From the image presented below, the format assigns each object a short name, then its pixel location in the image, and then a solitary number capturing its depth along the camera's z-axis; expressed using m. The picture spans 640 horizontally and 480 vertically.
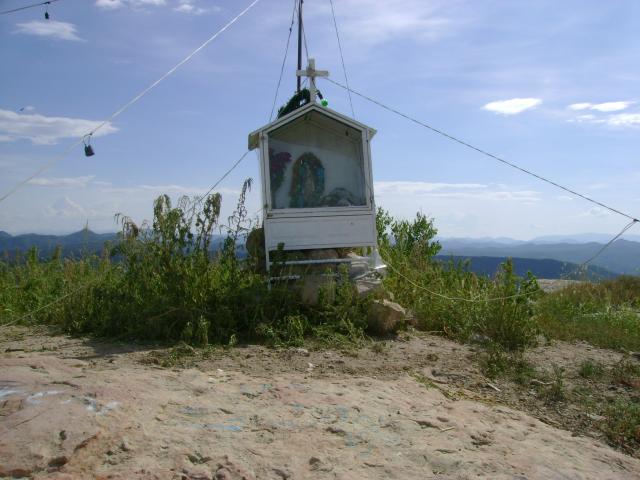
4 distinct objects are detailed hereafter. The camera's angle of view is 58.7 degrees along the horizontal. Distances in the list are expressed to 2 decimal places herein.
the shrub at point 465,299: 6.30
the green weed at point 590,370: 5.32
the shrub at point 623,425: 4.02
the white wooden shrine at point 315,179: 6.87
